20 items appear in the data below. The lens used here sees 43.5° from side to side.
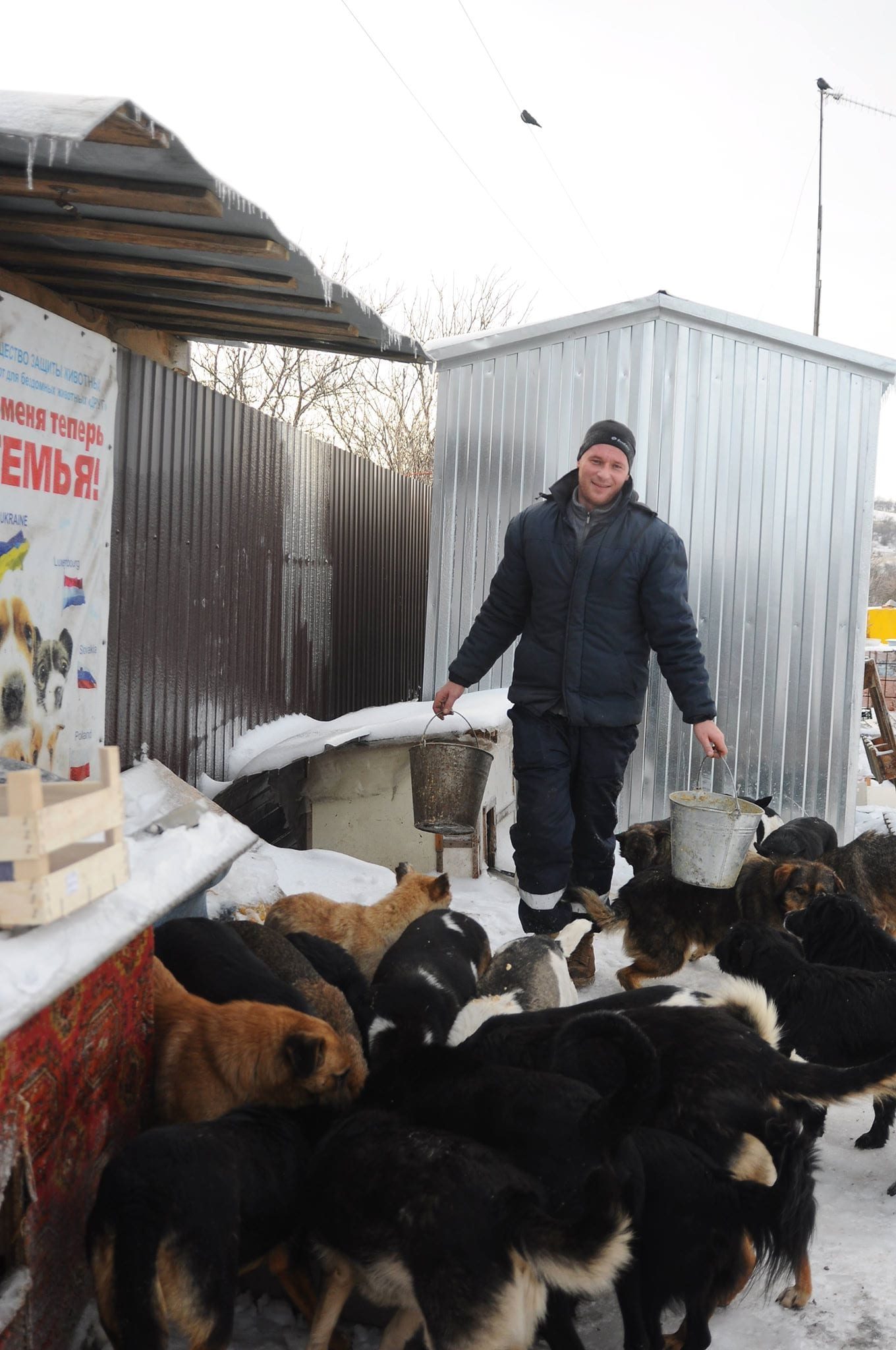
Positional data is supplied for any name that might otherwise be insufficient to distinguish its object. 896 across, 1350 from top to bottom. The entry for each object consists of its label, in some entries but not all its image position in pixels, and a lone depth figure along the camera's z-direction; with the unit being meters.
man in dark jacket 5.91
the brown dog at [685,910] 5.80
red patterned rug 2.40
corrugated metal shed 8.51
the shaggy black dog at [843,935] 4.83
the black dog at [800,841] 7.09
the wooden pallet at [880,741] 12.28
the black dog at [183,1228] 2.51
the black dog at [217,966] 3.85
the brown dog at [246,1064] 3.22
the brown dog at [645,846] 6.91
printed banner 4.31
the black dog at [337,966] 4.64
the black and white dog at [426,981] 3.76
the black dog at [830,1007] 4.13
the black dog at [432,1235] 2.54
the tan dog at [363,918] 5.22
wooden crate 2.38
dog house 7.60
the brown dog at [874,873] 6.65
